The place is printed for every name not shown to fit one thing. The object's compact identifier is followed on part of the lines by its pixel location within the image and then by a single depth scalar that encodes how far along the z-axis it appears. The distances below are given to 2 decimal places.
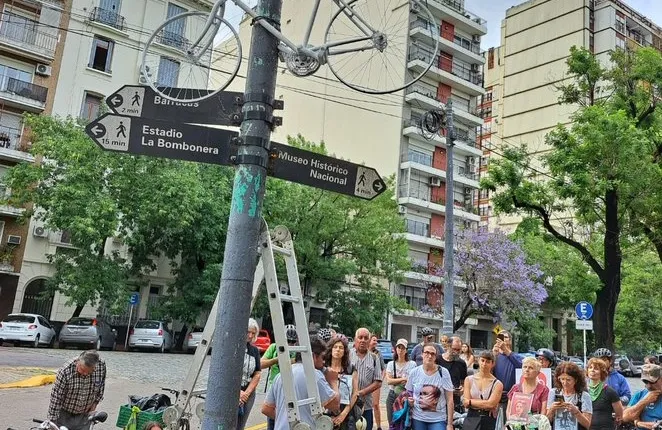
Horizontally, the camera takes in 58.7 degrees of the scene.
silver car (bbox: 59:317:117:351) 24.52
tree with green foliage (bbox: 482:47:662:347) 16.44
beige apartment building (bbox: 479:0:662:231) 52.91
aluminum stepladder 4.12
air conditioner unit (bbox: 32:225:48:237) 29.69
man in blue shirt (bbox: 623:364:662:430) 6.46
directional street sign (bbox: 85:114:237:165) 3.94
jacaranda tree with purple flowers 34.72
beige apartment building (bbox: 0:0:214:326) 29.47
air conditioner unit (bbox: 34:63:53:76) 30.47
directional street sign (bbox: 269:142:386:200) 4.04
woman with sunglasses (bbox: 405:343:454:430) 6.51
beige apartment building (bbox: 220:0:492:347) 42.38
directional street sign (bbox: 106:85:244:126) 4.04
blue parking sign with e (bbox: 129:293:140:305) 26.25
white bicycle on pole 4.12
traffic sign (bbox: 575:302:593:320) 15.73
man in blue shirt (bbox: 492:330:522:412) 8.09
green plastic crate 5.28
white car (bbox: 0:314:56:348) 23.05
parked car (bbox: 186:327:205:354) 28.65
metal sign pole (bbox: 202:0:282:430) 3.44
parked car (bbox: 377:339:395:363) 28.25
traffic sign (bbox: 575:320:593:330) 16.08
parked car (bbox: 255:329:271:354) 27.14
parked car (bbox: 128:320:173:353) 26.23
